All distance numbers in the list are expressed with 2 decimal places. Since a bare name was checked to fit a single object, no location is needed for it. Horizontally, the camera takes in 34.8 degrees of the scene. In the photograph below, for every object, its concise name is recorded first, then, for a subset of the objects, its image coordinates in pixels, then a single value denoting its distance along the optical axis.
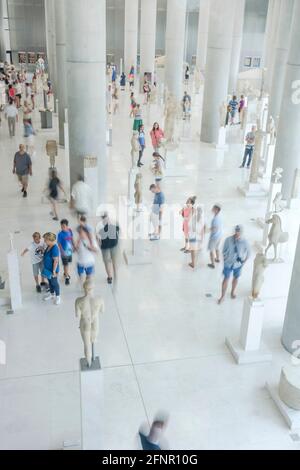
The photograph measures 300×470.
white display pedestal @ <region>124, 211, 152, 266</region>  9.88
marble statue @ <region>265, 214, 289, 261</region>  9.20
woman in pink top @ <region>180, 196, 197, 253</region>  9.49
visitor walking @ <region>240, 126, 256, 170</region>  15.88
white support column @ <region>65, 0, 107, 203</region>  11.66
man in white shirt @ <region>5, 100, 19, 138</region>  19.16
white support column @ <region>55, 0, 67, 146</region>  18.14
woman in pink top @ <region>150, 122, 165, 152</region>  16.58
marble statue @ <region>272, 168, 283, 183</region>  11.48
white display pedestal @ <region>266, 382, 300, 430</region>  5.98
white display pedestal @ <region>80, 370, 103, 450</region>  5.26
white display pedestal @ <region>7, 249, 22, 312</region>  7.78
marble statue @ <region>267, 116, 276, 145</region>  16.88
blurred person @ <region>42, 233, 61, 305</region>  7.79
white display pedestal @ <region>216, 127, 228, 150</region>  20.02
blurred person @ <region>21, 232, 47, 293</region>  8.04
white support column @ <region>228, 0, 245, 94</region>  33.42
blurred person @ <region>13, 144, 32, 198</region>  12.62
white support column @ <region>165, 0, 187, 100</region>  26.92
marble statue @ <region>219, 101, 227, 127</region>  20.17
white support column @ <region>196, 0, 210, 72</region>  37.22
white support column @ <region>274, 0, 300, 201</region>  12.48
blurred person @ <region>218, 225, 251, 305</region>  8.00
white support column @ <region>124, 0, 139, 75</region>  35.62
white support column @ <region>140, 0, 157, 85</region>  33.12
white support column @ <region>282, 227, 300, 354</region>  7.10
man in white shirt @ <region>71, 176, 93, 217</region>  11.38
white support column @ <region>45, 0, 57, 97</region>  26.26
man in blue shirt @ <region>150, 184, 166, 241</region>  10.10
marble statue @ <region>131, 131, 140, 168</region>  14.73
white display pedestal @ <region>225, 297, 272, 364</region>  7.07
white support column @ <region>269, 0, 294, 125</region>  20.05
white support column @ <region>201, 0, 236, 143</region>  19.39
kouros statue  5.42
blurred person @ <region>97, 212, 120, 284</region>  8.55
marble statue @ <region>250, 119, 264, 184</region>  14.16
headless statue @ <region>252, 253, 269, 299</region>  6.93
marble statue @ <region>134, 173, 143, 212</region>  10.11
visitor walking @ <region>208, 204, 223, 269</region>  9.06
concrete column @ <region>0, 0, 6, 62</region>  39.62
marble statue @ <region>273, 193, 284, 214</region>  10.41
